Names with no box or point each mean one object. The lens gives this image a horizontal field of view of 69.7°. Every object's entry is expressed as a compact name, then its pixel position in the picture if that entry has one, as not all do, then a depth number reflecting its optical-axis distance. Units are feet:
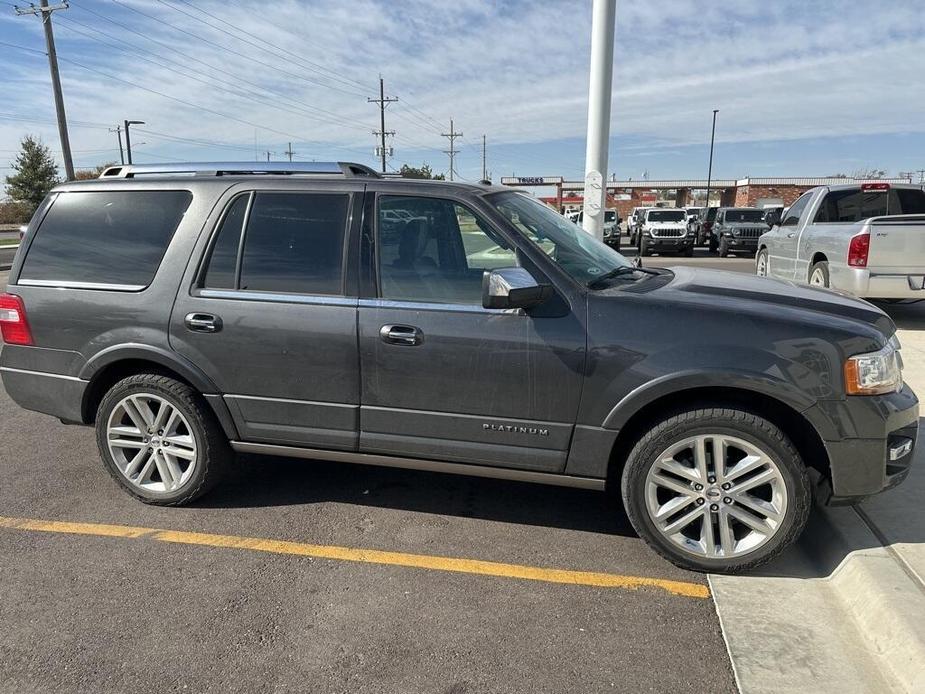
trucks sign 196.74
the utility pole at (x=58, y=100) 82.17
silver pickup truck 26.45
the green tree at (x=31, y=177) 162.40
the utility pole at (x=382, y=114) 159.74
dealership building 188.44
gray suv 9.66
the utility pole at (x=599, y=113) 28.14
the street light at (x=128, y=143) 155.82
